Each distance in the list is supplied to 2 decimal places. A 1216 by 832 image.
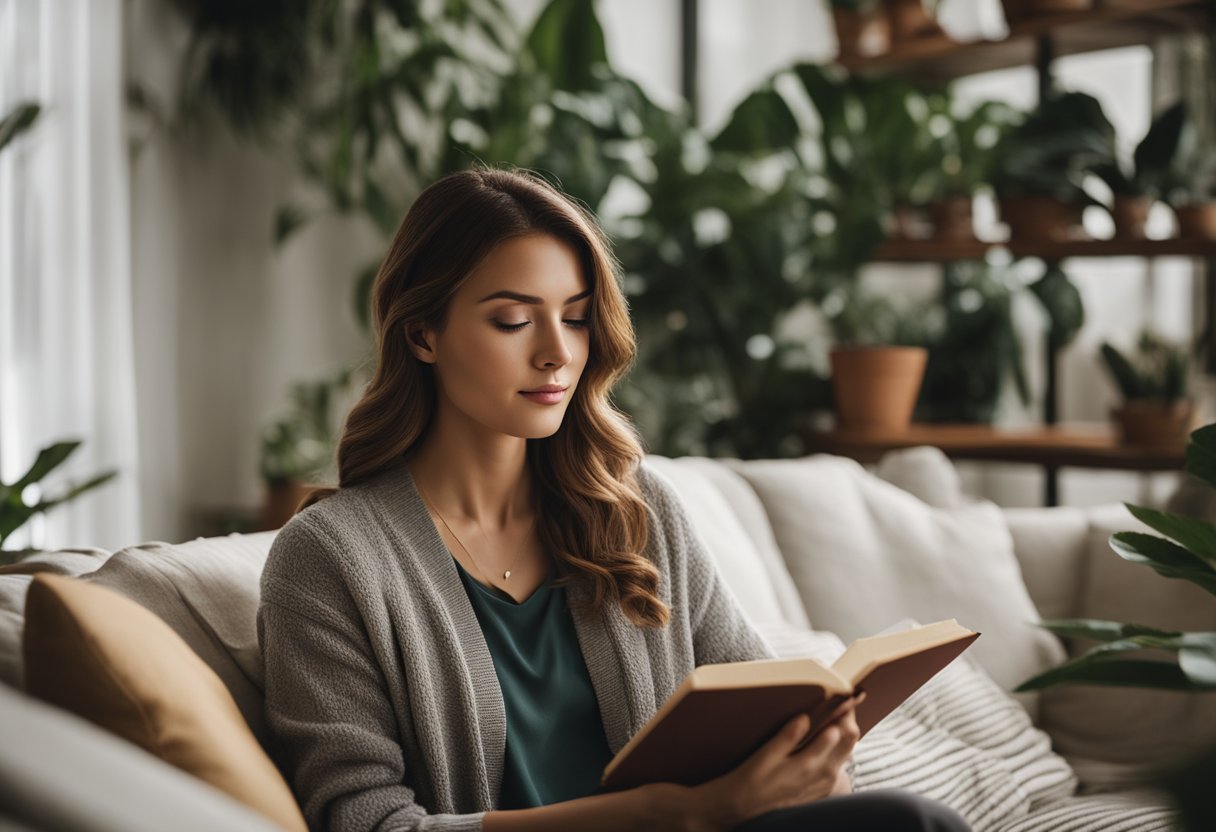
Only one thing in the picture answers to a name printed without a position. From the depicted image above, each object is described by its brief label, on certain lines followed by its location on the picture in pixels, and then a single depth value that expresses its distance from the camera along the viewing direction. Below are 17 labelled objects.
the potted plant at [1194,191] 3.02
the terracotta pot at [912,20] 3.44
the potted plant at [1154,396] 3.02
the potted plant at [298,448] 3.86
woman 1.26
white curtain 3.18
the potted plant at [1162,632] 1.05
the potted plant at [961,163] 3.41
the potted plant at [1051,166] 3.09
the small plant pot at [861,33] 3.51
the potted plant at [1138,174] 2.98
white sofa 1.49
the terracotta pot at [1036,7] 3.12
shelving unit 3.03
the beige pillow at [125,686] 1.12
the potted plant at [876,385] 3.29
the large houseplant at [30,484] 1.71
